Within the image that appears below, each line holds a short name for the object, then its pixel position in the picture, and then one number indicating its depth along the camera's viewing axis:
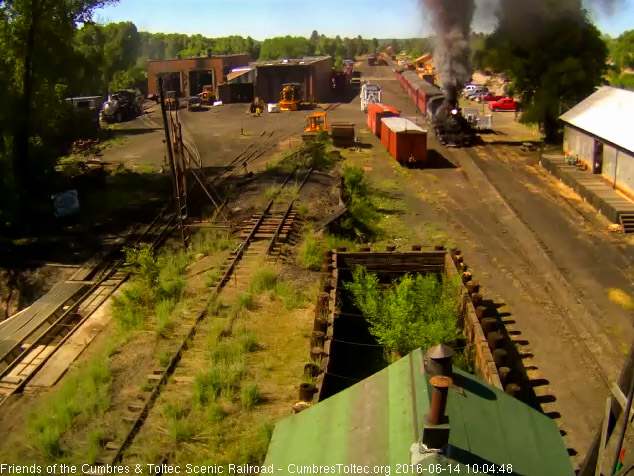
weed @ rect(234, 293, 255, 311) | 12.99
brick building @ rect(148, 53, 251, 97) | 67.31
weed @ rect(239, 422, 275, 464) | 8.03
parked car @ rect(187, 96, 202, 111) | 55.81
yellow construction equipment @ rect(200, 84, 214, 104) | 60.09
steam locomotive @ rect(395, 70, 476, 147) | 33.91
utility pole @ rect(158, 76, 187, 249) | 16.47
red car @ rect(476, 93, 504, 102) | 55.75
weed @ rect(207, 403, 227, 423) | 8.99
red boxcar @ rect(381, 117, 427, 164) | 29.36
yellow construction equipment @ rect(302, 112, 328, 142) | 38.66
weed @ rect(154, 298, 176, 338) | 12.08
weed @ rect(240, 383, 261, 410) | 9.38
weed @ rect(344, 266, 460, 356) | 10.27
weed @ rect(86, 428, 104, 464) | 8.31
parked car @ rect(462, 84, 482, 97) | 62.18
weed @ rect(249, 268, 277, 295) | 13.93
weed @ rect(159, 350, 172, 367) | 10.83
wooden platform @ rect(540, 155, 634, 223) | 20.42
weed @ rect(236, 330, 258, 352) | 11.15
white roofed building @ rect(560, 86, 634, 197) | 22.45
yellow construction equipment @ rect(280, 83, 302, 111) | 53.66
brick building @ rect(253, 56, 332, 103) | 59.50
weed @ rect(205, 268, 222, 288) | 14.73
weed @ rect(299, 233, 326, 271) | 15.60
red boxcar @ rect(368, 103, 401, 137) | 37.38
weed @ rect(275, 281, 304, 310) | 13.13
